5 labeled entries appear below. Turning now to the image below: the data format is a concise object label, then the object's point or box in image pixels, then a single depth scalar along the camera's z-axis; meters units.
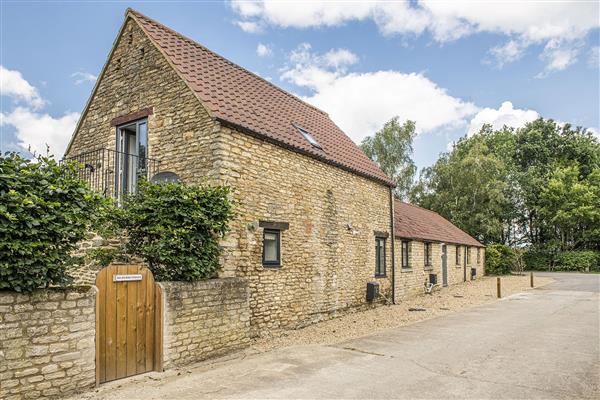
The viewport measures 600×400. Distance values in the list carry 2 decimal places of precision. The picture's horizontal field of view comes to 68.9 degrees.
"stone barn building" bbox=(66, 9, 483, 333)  10.34
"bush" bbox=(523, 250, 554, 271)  42.28
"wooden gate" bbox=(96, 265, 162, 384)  6.90
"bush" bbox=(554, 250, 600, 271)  39.19
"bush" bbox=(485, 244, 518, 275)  34.56
